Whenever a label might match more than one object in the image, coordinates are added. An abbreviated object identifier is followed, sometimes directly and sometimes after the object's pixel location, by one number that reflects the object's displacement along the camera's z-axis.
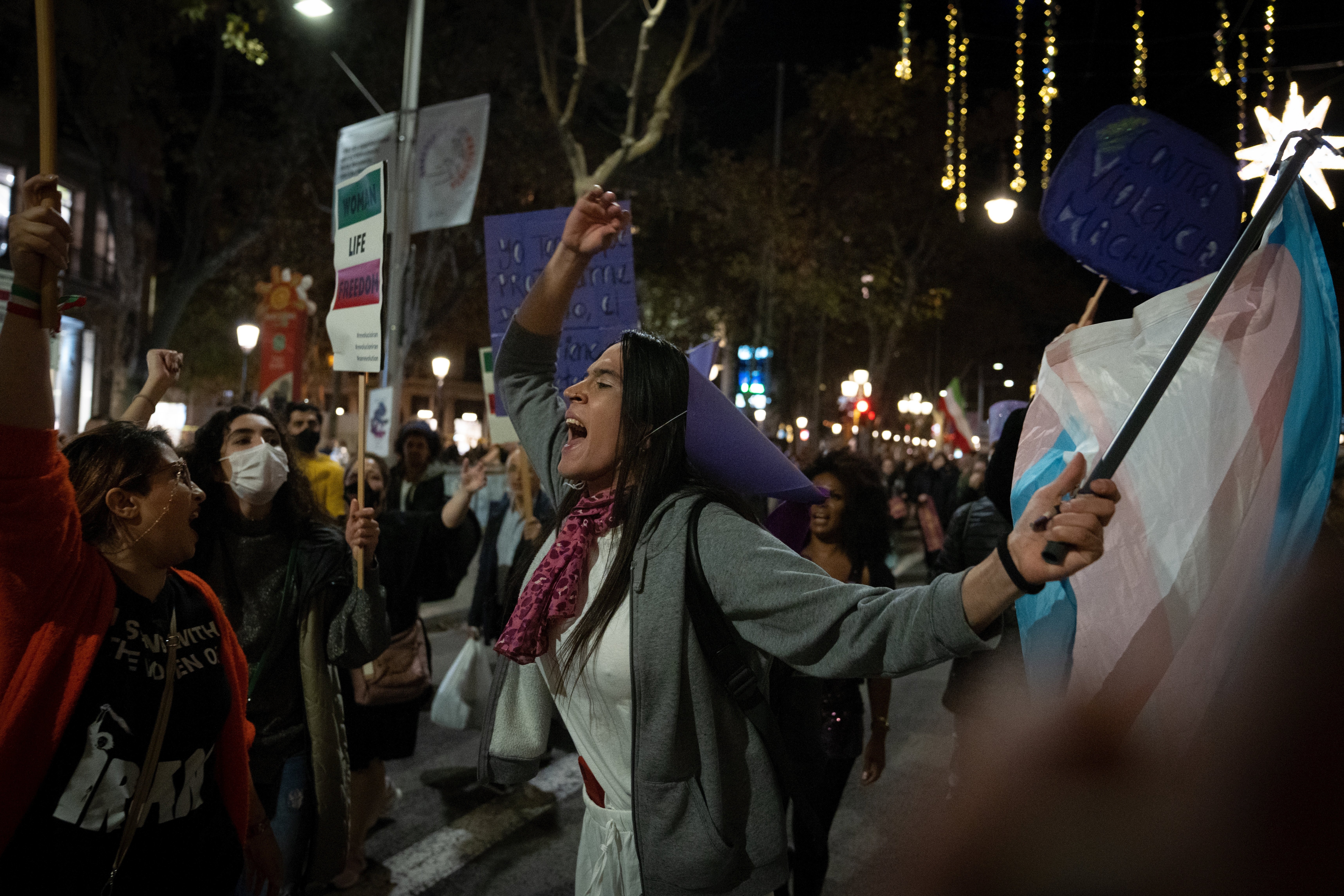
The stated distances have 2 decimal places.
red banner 13.46
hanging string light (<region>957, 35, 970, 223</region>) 16.17
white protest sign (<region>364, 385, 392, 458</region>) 8.54
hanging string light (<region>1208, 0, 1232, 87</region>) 11.02
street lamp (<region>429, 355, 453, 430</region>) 26.78
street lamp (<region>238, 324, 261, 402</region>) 18.19
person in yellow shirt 6.04
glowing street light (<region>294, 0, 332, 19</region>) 10.55
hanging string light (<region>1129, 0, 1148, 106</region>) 12.11
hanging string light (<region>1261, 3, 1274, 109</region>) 10.27
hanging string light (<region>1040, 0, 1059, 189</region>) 12.45
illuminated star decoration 1.93
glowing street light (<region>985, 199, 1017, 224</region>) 16.94
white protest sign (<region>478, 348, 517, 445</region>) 6.93
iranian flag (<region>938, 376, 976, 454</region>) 17.47
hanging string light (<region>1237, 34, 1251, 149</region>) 11.60
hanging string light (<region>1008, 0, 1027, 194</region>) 13.55
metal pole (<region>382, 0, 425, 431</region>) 10.95
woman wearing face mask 3.22
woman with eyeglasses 1.79
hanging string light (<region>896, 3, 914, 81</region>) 12.09
